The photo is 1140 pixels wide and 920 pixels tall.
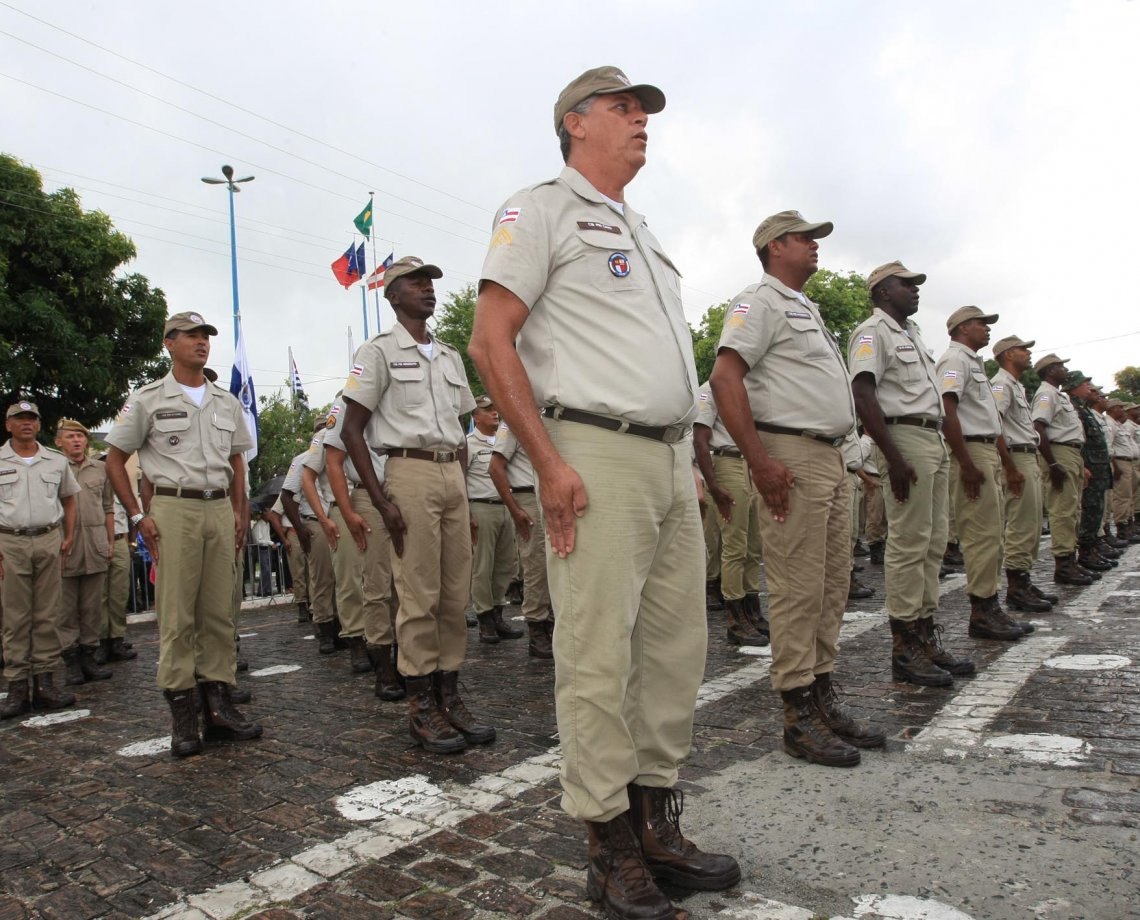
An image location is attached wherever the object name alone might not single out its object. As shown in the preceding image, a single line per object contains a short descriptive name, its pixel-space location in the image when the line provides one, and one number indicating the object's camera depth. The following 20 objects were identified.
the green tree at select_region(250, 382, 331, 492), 32.41
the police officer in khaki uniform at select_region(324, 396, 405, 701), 5.13
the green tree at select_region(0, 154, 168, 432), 16.97
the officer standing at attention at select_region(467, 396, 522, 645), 8.08
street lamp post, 20.18
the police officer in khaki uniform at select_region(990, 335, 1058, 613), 7.27
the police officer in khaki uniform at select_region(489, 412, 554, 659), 7.03
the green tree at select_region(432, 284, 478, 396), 40.16
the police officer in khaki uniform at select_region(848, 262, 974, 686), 4.98
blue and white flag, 16.83
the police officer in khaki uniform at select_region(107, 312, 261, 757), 4.68
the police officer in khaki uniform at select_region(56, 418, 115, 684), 7.38
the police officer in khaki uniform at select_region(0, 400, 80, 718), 6.31
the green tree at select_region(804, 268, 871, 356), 40.38
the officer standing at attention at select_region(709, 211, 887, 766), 3.80
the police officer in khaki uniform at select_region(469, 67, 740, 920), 2.47
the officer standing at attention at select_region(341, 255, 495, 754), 4.41
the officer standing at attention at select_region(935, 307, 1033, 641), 5.98
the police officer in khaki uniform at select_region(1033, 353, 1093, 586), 8.93
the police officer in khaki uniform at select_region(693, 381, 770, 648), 7.04
